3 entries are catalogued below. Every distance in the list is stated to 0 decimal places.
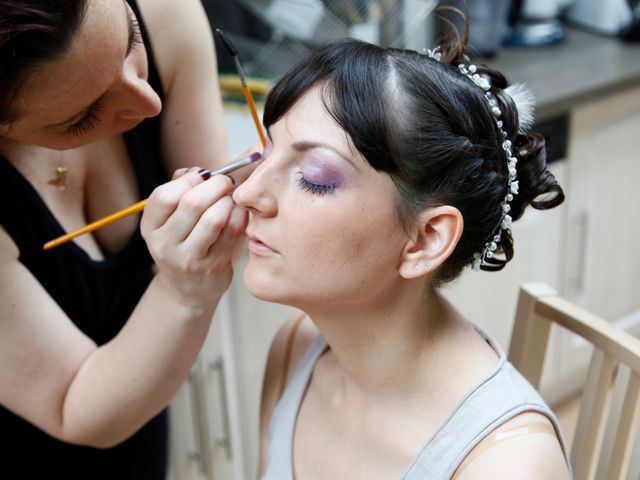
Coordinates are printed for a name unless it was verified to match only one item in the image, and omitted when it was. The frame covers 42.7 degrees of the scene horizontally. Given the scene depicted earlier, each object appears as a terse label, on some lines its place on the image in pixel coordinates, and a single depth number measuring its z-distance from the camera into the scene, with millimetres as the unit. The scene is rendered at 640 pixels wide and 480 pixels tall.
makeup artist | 815
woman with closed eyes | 868
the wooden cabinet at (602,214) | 2166
